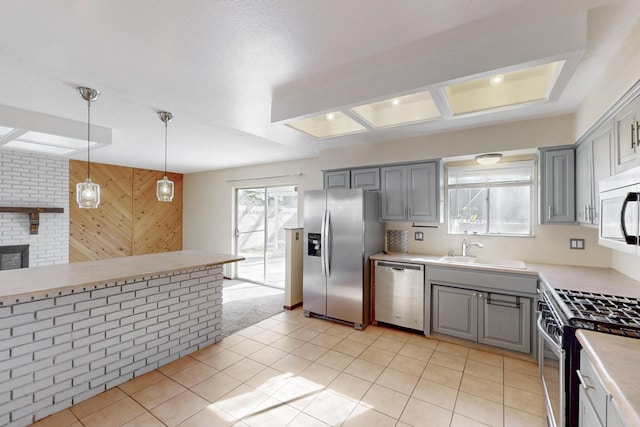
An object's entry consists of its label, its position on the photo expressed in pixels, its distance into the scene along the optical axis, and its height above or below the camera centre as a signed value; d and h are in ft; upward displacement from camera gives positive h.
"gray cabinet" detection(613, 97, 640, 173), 4.85 +1.53
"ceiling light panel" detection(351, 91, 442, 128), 9.56 +3.84
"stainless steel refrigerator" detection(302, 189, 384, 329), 11.58 -1.57
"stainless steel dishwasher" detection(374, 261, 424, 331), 10.76 -3.21
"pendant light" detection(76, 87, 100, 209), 7.57 +0.64
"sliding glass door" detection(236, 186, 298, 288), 18.33 -1.01
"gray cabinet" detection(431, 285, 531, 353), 8.90 -3.51
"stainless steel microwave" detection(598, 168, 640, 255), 4.36 +0.09
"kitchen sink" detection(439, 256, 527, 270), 9.76 -1.75
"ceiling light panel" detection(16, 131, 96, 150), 10.48 +3.03
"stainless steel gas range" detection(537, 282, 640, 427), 4.50 -2.04
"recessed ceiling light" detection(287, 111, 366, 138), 11.27 +3.81
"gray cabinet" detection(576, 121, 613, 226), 6.28 +1.25
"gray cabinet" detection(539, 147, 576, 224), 8.80 +1.02
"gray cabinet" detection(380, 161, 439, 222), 11.31 +1.00
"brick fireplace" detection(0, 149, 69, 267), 14.07 +0.77
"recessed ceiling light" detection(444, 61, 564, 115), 7.77 +3.86
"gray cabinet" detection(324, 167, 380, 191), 12.68 +1.77
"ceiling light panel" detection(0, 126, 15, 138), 9.65 +3.00
